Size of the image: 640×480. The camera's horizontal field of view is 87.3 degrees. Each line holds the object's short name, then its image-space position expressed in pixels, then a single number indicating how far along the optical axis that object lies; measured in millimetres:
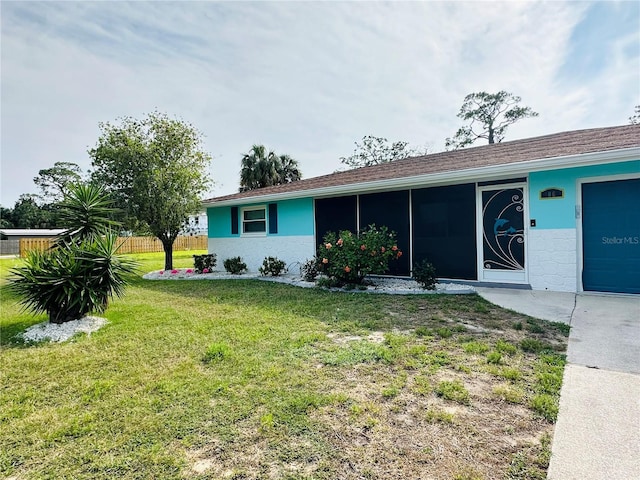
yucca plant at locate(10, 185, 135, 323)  4883
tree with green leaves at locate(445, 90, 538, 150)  24328
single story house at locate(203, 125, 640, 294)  6168
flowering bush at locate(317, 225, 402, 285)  7566
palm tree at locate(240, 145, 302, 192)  22250
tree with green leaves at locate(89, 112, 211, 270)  11289
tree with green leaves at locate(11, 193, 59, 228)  40922
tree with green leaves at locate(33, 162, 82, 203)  39625
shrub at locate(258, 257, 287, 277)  10227
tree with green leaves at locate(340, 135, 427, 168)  29297
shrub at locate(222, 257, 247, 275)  11234
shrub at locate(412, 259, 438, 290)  7132
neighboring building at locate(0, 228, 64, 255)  27641
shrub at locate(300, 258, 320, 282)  8953
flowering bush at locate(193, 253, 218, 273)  11789
